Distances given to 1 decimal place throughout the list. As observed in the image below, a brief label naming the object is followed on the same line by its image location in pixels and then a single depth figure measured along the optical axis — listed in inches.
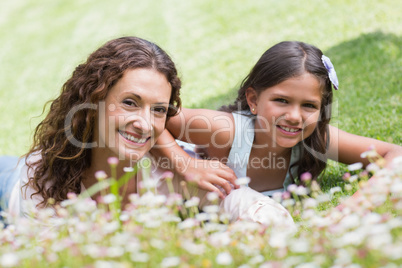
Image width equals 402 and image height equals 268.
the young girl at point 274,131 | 126.6
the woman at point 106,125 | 112.0
